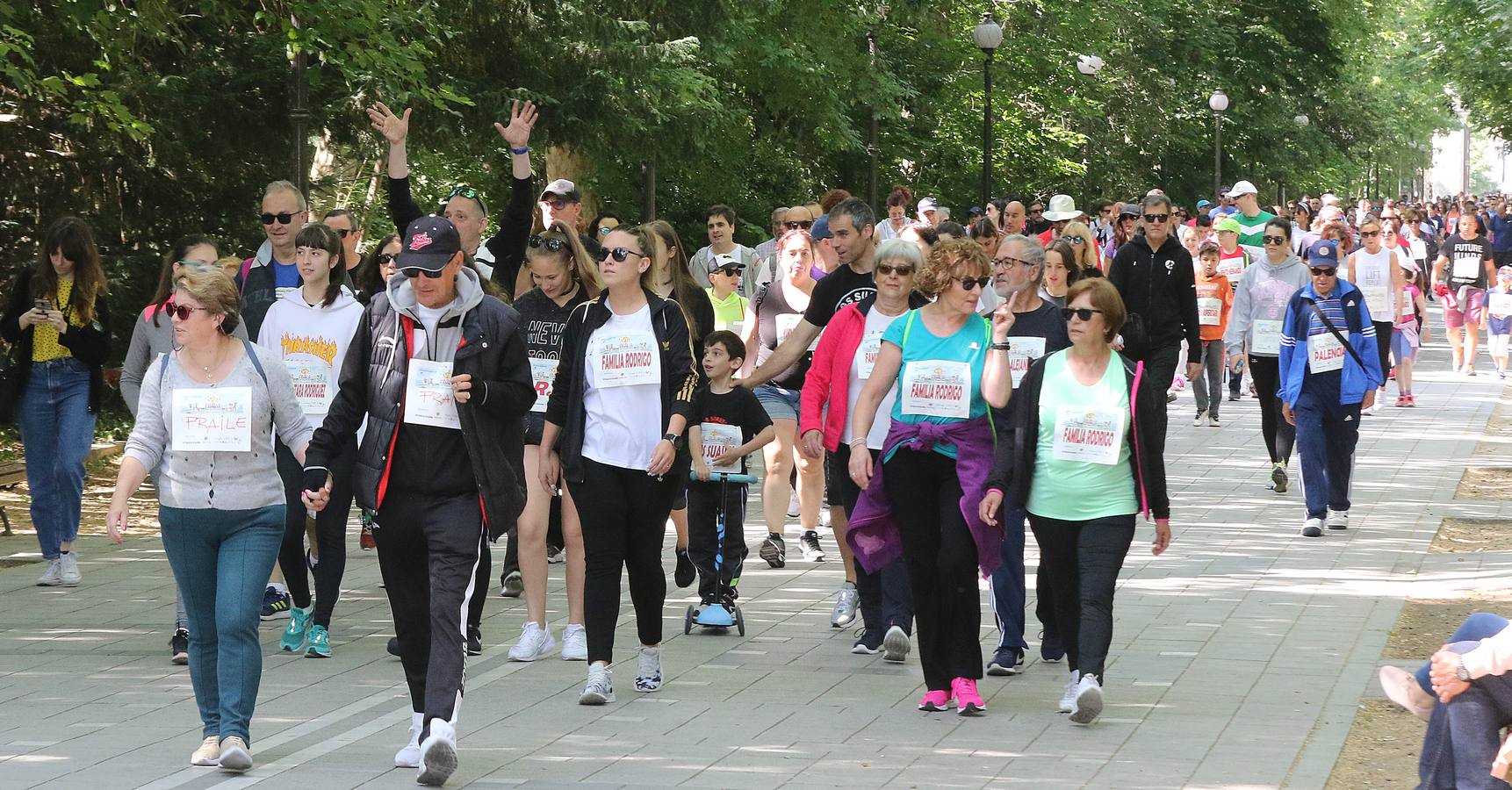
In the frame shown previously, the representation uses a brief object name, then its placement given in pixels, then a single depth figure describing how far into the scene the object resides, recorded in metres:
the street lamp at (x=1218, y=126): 43.22
